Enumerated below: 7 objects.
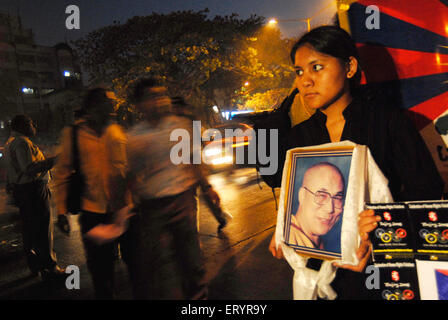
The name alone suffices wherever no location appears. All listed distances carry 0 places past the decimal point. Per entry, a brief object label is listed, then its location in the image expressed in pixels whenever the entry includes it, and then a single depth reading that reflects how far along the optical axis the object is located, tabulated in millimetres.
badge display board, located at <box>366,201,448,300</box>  1164
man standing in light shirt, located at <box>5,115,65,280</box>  4008
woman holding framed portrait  1323
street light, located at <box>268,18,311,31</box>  18084
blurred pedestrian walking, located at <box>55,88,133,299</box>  2744
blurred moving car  12234
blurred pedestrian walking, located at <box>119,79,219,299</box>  2725
